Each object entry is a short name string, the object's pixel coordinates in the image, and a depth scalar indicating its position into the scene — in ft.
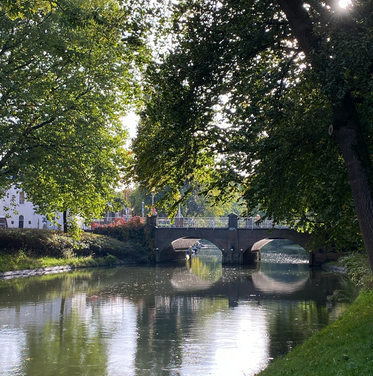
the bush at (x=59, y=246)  122.21
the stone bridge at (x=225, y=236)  159.84
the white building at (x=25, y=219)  189.88
